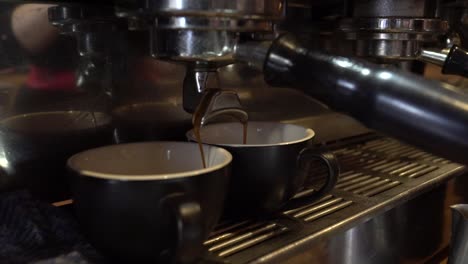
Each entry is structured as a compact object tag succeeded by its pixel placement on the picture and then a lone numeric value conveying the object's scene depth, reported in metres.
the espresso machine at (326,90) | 0.29
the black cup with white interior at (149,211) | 0.28
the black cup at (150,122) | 0.48
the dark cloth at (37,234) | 0.31
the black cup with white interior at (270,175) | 0.37
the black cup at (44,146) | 0.41
